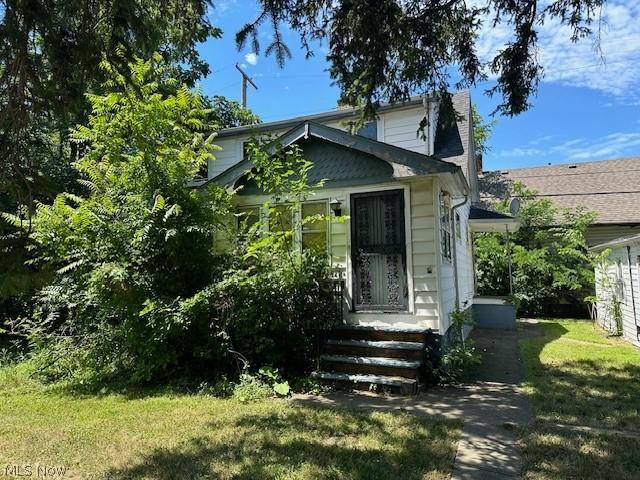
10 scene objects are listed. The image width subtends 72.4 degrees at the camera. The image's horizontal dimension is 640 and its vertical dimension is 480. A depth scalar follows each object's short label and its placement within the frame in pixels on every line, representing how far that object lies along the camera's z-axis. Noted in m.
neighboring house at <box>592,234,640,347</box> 9.05
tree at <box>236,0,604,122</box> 5.61
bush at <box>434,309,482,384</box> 6.33
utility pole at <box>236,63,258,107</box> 21.07
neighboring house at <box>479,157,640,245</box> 15.99
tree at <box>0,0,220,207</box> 3.22
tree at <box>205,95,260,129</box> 18.78
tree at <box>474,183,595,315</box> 14.40
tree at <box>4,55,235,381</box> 6.35
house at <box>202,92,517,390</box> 6.52
